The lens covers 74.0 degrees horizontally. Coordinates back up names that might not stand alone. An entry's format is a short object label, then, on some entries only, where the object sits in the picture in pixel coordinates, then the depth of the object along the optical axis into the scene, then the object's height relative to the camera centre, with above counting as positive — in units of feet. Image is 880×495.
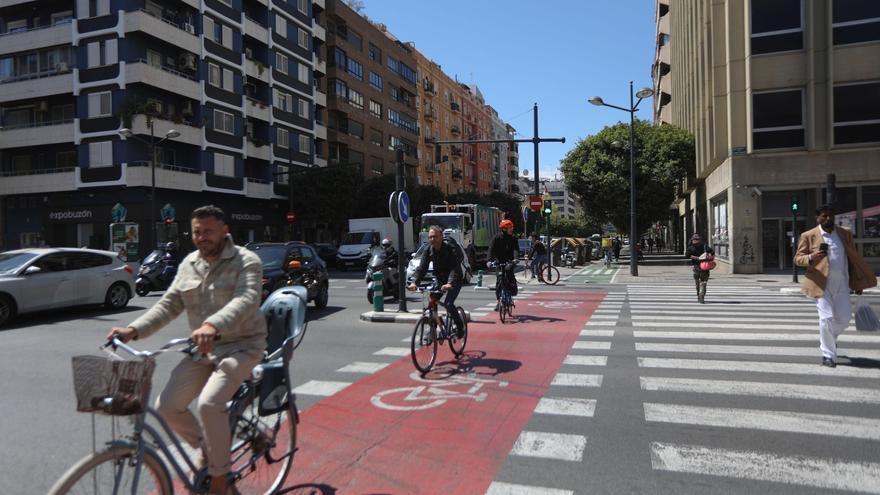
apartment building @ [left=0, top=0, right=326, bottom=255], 105.70 +26.47
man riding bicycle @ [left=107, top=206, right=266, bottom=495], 10.09 -1.37
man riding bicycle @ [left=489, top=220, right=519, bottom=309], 34.99 -0.31
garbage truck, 92.02 +3.25
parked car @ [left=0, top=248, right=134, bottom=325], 36.91 -1.91
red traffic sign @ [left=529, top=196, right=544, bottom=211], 74.32 +5.19
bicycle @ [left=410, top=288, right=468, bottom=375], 22.25 -3.50
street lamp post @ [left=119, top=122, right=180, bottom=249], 88.18 +14.71
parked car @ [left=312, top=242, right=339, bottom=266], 113.50 -0.96
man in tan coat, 21.99 -1.43
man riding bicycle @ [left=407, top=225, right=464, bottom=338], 24.34 -0.89
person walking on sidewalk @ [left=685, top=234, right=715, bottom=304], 44.42 -1.60
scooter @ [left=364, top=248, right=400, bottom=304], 49.55 -2.39
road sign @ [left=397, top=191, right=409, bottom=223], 37.59 +2.56
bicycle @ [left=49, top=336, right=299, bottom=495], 8.57 -3.15
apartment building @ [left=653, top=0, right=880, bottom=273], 72.18 +15.60
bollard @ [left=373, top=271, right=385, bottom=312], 38.04 -3.12
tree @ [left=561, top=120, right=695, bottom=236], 111.24 +13.98
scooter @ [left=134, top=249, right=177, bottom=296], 59.31 -2.33
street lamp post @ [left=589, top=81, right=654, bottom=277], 75.61 +9.40
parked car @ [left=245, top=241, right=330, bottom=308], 39.58 -1.46
